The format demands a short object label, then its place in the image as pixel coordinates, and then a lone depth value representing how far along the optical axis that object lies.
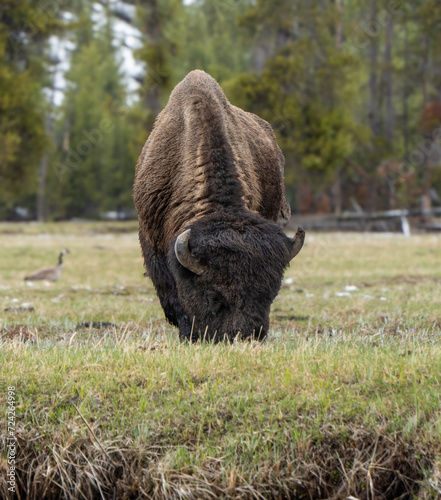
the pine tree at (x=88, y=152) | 41.19
